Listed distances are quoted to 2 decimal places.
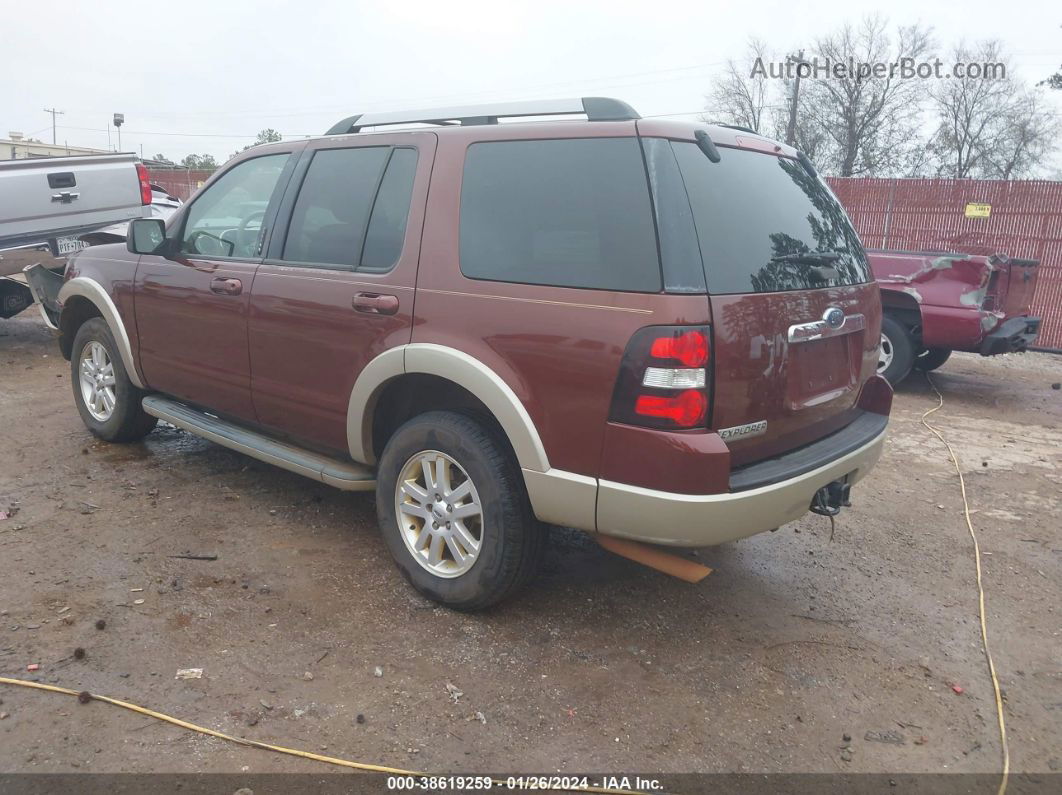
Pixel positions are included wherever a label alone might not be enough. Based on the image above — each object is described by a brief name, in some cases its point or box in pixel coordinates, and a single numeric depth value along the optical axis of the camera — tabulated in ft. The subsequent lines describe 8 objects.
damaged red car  24.03
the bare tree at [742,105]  131.03
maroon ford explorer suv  9.04
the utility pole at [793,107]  105.60
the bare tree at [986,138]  112.88
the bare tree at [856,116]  116.67
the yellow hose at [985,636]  8.73
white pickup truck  25.21
